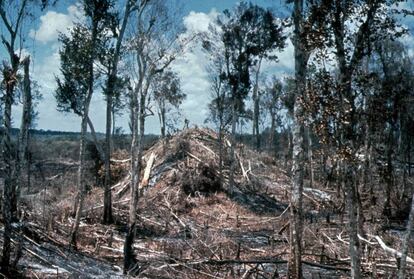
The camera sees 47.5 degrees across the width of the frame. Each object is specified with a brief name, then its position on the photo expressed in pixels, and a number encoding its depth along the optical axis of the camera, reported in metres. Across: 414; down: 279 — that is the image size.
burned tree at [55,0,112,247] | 16.89
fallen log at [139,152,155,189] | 26.36
